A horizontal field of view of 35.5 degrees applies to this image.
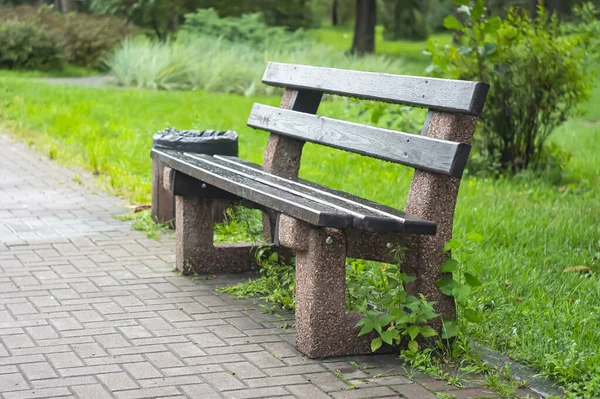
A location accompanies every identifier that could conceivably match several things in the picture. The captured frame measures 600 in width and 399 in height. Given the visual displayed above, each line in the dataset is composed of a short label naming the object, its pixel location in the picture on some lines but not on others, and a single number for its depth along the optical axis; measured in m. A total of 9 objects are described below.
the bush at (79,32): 24.31
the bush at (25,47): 22.80
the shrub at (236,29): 26.06
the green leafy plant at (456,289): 4.12
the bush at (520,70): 9.02
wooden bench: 4.01
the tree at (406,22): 43.75
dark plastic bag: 6.39
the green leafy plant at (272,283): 5.05
